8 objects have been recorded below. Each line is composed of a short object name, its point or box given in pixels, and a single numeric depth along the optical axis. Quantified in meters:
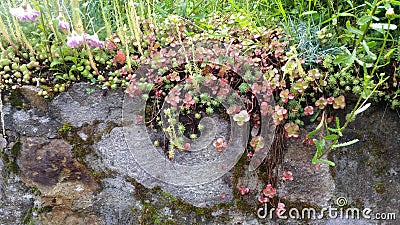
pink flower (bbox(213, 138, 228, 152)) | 1.49
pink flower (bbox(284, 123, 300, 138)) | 1.43
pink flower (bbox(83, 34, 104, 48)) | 1.46
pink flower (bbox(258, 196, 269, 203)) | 1.50
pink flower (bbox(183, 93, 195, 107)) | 1.49
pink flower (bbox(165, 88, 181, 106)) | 1.49
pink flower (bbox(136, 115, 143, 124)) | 1.53
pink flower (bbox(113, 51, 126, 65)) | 1.60
